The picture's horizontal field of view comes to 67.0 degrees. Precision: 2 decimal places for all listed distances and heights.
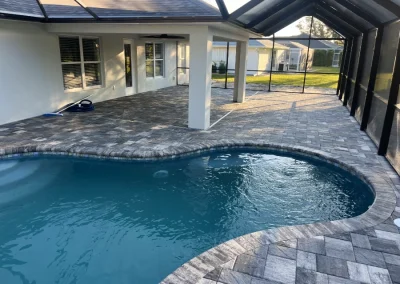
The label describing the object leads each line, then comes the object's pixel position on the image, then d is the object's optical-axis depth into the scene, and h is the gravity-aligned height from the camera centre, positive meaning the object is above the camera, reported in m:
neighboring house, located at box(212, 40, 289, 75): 26.80 +0.74
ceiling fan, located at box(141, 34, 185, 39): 12.20 +0.93
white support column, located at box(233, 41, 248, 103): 11.78 -0.35
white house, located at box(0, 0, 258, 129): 7.14 +0.41
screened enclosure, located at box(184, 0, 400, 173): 5.88 +0.53
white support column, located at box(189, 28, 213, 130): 7.18 -0.42
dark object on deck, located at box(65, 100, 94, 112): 9.67 -1.55
